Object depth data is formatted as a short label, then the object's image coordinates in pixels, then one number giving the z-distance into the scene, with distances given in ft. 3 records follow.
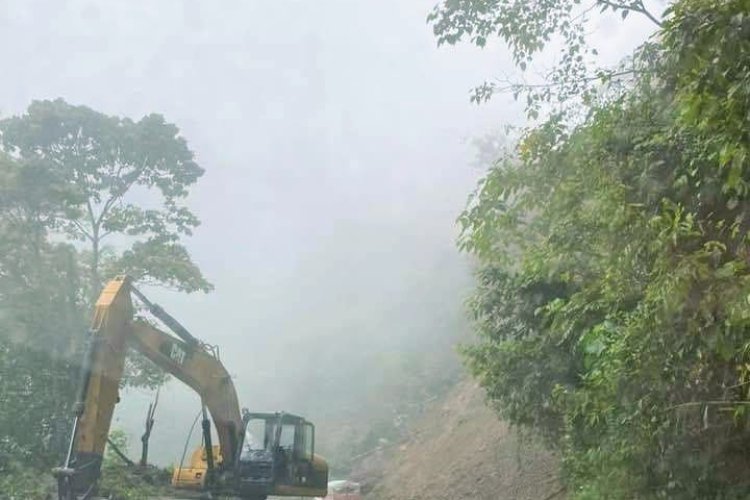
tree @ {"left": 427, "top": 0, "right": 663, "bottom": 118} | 35.81
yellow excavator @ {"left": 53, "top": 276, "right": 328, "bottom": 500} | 45.03
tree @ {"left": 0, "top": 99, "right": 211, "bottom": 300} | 78.23
